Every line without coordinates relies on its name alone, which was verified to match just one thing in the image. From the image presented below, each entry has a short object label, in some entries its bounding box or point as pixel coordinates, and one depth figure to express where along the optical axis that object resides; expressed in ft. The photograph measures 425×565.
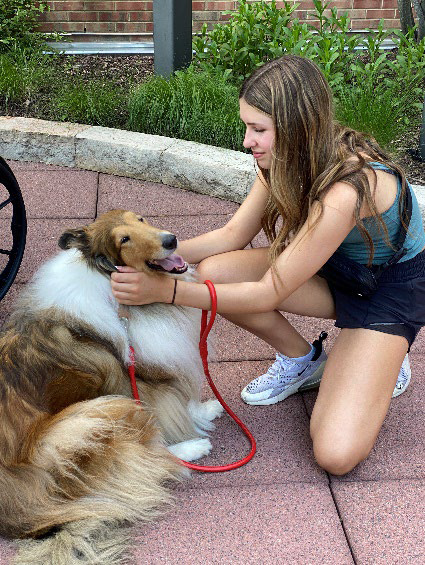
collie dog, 8.27
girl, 9.15
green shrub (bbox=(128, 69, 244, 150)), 18.42
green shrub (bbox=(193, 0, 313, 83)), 19.76
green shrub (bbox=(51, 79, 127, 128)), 19.63
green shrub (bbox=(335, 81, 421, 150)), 17.46
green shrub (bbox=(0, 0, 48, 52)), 23.29
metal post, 19.72
